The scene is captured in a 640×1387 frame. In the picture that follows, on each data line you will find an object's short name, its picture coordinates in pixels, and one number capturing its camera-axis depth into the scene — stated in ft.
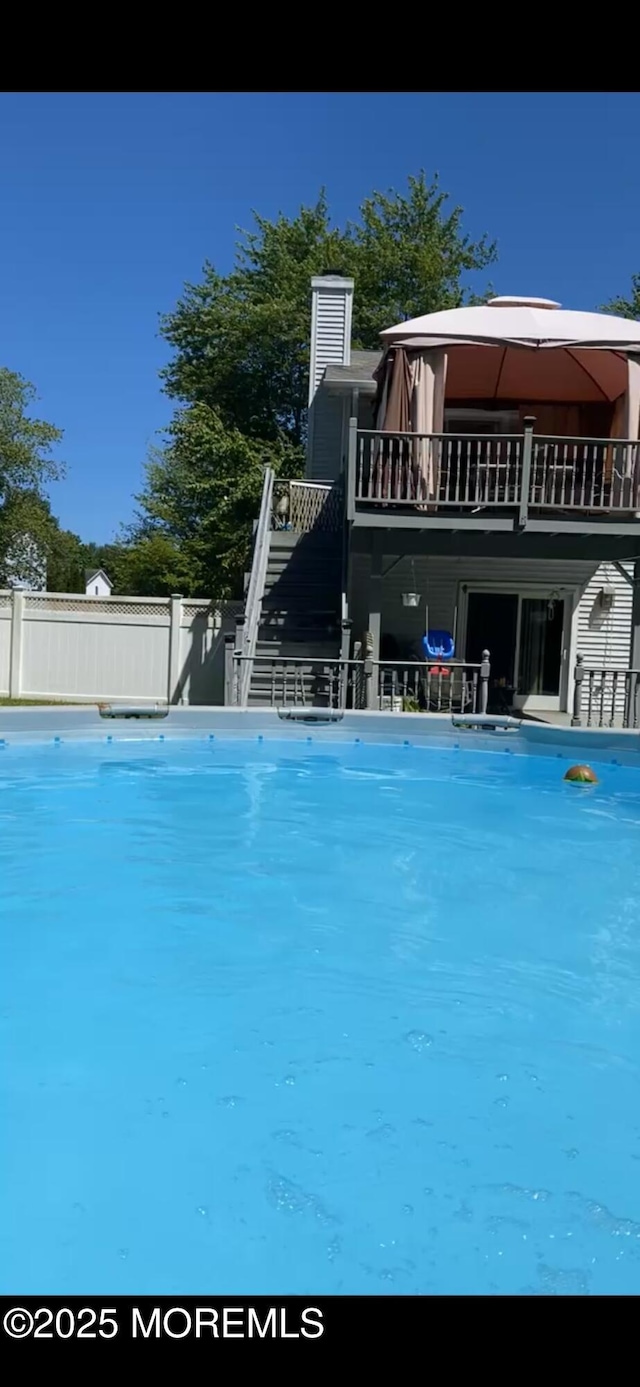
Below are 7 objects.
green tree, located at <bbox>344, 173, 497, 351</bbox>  85.40
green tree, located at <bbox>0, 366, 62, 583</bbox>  71.31
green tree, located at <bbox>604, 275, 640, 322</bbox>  97.50
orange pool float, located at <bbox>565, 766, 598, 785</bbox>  31.42
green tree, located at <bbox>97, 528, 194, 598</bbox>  92.99
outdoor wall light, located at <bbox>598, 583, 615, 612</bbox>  51.31
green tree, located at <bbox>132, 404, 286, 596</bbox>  74.18
